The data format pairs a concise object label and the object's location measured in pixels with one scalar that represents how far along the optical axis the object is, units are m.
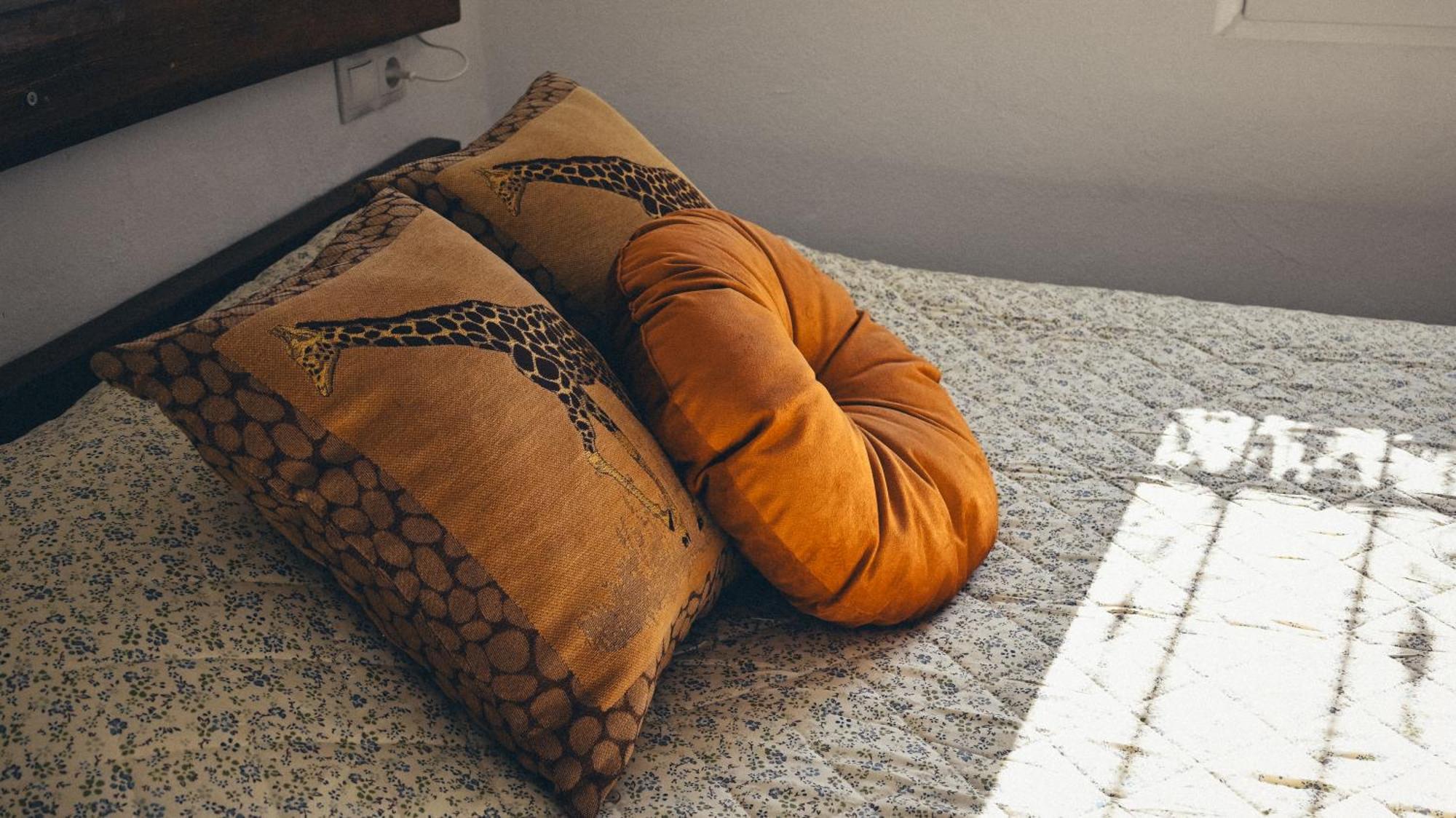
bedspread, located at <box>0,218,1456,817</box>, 0.78
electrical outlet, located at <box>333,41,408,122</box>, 1.72
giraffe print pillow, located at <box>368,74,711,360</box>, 1.18
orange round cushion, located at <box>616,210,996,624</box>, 0.98
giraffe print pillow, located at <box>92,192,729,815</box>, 0.81
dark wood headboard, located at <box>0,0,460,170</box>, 1.01
